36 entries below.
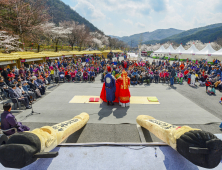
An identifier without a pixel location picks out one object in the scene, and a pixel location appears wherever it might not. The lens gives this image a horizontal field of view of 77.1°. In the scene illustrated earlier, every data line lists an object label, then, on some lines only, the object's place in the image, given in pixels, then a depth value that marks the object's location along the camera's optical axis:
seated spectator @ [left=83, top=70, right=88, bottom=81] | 13.21
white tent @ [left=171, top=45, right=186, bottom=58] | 31.70
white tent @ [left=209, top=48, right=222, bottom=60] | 23.75
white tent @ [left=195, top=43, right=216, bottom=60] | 25.63
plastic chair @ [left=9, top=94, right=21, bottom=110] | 6.55
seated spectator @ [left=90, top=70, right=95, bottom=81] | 13.36
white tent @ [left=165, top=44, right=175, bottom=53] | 35.16
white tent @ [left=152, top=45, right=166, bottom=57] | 37.53
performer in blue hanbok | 7.08
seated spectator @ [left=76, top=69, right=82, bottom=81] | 13.24
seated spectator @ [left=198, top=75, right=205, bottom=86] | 12.44
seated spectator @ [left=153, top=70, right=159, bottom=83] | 13.45
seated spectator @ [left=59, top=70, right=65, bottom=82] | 12.77
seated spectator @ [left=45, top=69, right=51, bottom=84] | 12.00
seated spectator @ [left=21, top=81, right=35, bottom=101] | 7.52
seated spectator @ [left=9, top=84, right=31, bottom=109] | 6.58
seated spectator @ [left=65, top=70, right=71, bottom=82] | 13.12
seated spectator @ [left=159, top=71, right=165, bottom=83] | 13.65
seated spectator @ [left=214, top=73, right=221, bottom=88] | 11.93
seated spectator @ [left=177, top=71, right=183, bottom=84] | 13.25
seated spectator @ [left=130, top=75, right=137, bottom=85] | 12.47
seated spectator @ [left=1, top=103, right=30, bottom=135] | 3.74
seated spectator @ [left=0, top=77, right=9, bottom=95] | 7.95
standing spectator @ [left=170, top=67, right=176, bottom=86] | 12.28
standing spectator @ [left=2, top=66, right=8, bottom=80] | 10.06
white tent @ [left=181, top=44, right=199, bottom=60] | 28.59
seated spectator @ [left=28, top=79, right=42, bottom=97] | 8.38
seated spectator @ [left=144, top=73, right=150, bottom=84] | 12.89
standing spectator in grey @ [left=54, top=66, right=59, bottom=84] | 12.11
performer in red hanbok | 7.05
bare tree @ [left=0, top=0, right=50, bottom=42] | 20.41
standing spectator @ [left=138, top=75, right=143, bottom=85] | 12.96
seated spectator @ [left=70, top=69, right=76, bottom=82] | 13.07
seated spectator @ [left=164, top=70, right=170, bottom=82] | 13.54
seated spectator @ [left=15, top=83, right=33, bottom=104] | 6.88
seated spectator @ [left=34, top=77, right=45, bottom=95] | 8.89
